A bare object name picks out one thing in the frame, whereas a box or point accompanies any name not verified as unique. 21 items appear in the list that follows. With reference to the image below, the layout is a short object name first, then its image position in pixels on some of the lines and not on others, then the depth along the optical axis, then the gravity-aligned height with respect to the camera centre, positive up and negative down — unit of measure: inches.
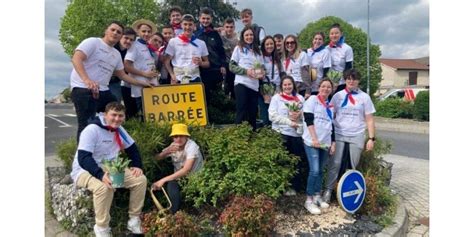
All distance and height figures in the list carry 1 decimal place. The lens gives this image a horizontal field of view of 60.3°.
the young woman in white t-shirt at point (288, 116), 213.3 -1.3
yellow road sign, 244.5 +6.8
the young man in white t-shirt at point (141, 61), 238.2 +31.4
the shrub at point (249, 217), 169.2 -43.3
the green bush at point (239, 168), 188.5 -26.7
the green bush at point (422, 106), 753.1 +12.3
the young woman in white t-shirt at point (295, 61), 250.6 +32.9
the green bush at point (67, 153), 226.5 -21.3
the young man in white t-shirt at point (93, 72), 190.9 +20.5
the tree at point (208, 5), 1304.1 +346.4
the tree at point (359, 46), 1427.2 +239.7
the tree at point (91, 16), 904.3 +226.2
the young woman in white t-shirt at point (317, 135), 205.3 -11.0
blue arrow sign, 201.0 -39.0
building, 2327.8 +216.7
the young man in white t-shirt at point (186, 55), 246.2 +36.1
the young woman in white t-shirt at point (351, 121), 214.2 -4.2
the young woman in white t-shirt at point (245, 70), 236.7 +25.2
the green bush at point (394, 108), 801.2 +9.3
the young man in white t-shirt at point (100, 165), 164.2 -21.3
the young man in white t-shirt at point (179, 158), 186.9 -21.5
